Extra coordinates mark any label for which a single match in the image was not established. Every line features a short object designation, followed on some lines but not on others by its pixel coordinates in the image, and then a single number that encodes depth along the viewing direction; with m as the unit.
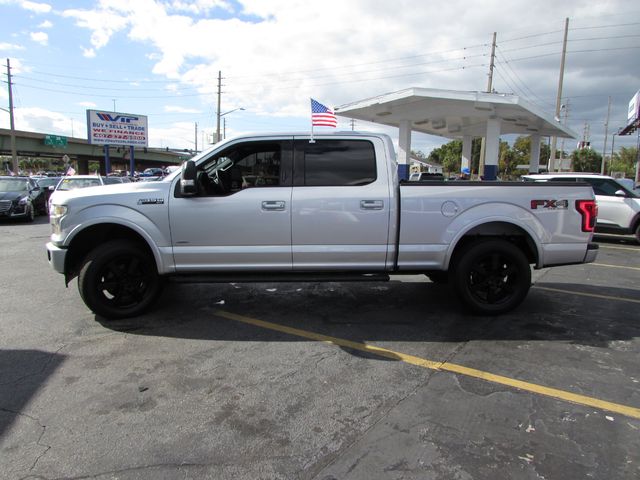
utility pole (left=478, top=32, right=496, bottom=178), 37.50
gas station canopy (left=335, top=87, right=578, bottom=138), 22.67
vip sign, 36.25
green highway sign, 61.53
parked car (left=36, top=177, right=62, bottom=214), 18.69
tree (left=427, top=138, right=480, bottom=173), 94.94
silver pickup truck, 5.08
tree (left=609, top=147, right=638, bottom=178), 90.41
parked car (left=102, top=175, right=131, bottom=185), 17.67
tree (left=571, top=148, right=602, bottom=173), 95.56
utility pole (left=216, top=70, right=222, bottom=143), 51.47
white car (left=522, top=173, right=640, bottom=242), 12.03
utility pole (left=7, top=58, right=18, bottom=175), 46.03
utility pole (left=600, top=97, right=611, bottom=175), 76.28
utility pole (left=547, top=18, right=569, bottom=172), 33.09
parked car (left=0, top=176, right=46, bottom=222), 15.02
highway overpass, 59.47
